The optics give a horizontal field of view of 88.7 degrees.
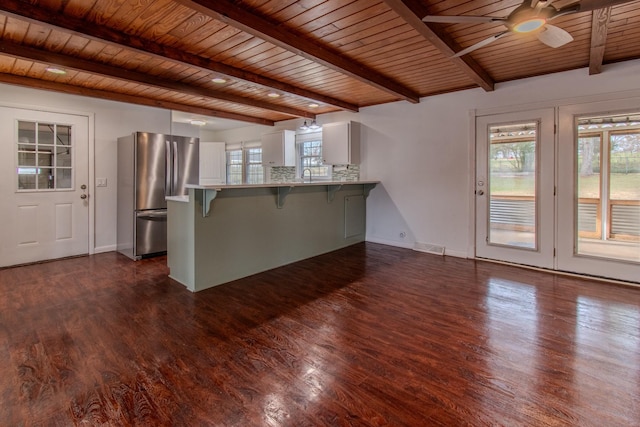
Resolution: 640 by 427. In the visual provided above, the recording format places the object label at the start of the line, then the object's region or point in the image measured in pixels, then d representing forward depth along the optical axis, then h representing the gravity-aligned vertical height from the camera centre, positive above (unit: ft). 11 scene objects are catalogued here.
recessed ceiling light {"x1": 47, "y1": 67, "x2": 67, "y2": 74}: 12.11 +5.13
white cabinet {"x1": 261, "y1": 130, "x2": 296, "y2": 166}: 21.98 +3.84
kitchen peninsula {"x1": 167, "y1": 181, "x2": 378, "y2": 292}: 10.98 -0.95
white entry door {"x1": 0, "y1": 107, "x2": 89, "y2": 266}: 13.71 +0.86
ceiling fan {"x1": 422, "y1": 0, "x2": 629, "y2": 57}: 6.59 +3.97
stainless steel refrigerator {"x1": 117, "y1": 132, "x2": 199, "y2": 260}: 15.30 +0.98
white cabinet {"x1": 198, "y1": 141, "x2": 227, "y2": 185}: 25.71 +3.27
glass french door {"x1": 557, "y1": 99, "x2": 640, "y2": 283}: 11.85 +0.54
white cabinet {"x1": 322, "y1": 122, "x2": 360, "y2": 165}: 18.65 +3.54
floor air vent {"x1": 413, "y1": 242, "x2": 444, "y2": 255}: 16.53 -2.28
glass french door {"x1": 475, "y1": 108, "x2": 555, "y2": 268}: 13.44 +0.73
